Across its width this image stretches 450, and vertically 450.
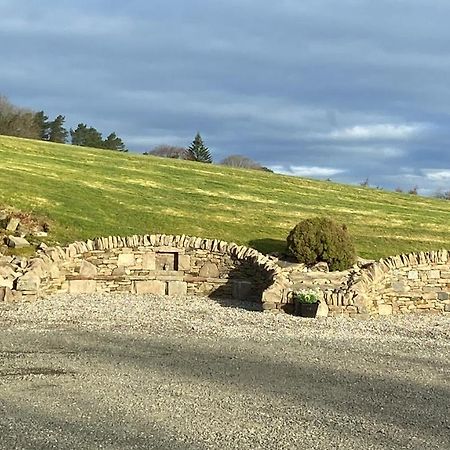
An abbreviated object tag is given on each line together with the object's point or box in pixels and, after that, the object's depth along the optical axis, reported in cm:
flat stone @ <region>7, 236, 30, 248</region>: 1702
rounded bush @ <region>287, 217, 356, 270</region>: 1680
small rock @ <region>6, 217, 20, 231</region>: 1808
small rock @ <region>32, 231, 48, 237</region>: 1804
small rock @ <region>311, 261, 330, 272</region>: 1644
